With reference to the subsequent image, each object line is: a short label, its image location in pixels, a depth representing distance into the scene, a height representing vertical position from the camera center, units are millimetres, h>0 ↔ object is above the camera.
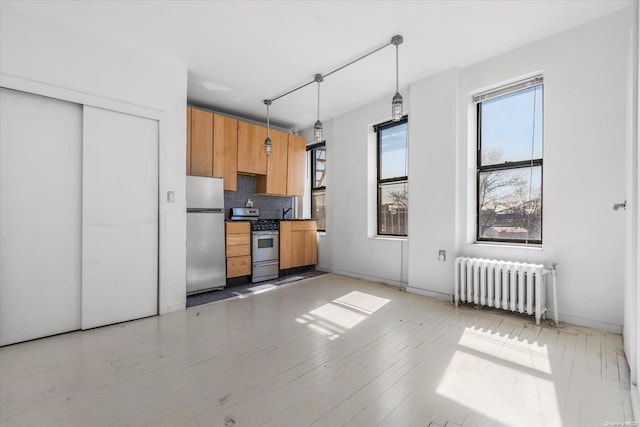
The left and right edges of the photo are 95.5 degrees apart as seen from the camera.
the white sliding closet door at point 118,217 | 2836 -80
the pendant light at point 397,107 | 2797 +1019
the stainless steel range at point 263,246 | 4797 -597
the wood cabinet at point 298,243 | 5191 -597
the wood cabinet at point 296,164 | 5617 +924
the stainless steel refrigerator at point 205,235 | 4008 -346
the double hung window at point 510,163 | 3178 +582
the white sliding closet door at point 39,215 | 2479 -58
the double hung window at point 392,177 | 4559 +571
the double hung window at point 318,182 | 5863 +601
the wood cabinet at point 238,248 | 4488 -590
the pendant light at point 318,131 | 3641 +1019
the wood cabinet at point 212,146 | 4238 +995
